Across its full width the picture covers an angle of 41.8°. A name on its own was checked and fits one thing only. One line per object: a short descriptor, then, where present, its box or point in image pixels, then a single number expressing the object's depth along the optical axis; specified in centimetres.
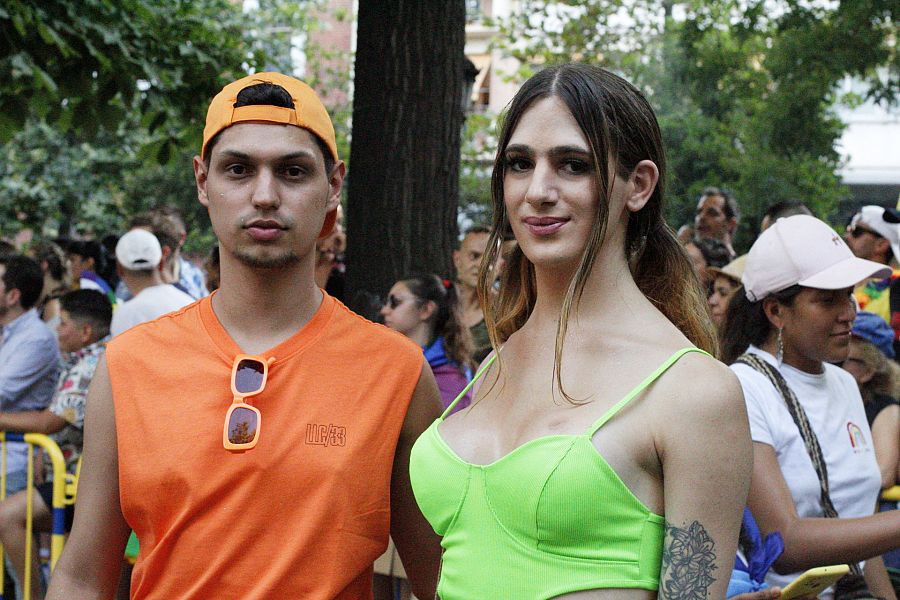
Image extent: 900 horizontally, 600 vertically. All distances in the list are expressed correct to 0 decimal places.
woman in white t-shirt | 352
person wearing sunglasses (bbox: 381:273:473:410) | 603
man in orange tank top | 272
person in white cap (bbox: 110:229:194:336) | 711
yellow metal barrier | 590
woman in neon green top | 225
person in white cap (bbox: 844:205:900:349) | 666
